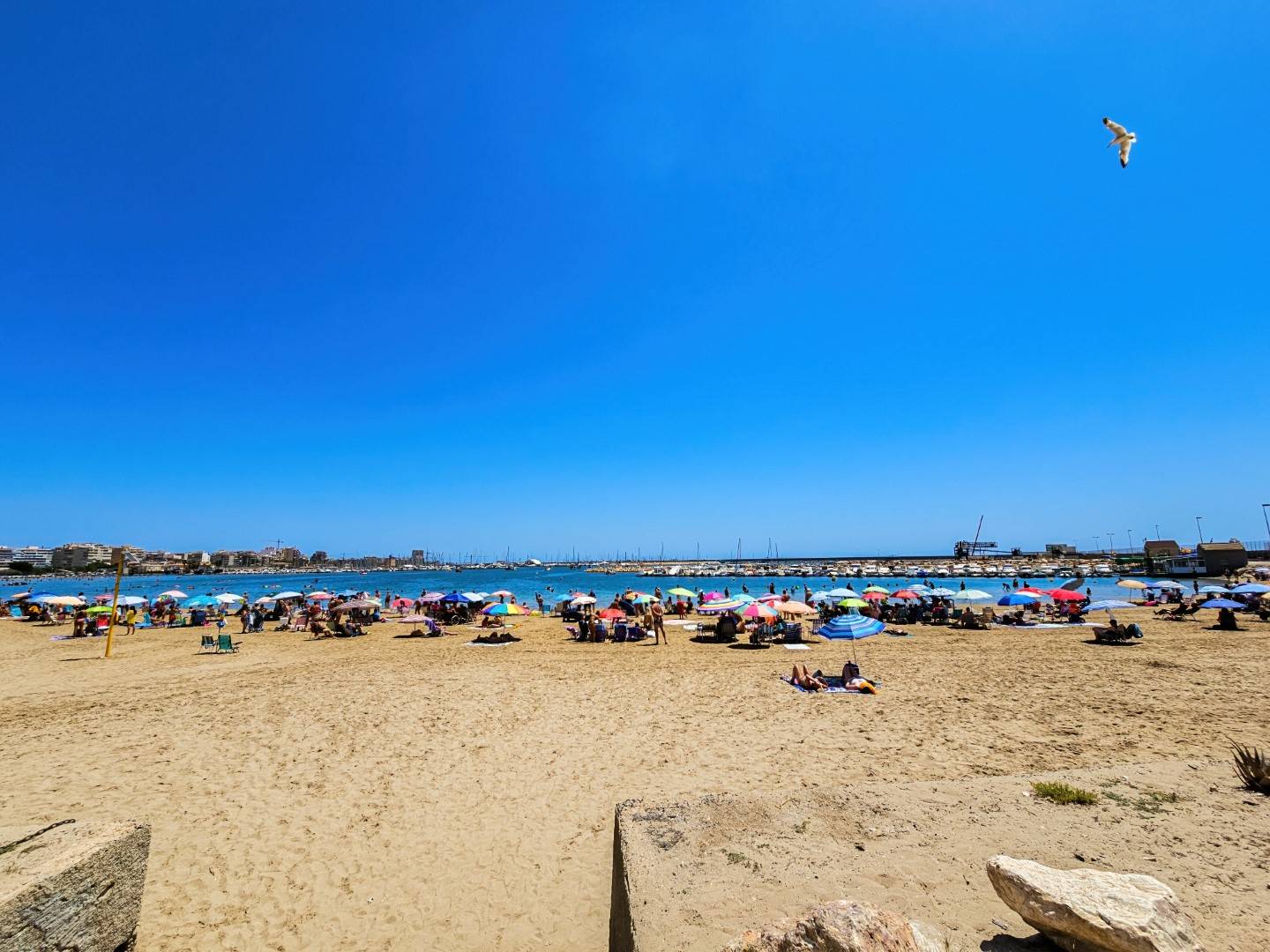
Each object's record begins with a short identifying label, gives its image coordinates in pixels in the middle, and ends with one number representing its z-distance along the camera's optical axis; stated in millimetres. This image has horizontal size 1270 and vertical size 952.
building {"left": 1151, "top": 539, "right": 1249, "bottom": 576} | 65125
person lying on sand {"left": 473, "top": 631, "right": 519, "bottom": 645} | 21703
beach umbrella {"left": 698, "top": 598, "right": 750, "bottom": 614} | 20281
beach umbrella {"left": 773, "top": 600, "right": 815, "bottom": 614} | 18703
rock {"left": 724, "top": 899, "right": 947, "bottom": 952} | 2461
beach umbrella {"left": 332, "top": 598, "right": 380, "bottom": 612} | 27150
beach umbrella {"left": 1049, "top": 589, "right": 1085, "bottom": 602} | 24031
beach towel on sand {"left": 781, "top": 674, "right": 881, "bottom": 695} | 11977
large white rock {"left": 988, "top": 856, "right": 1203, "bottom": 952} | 2527
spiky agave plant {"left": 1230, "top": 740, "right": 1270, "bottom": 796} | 4891
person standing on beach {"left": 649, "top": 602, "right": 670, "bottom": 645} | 20500
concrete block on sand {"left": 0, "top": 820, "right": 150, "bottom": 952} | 2459
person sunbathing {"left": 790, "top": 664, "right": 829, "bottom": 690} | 12047
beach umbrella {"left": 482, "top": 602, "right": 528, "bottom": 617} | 22781
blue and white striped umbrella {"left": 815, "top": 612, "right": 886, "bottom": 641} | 17062
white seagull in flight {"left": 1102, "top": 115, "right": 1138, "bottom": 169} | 8023
